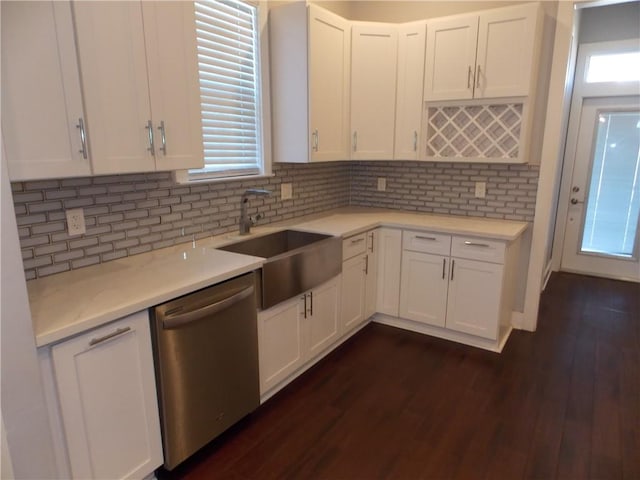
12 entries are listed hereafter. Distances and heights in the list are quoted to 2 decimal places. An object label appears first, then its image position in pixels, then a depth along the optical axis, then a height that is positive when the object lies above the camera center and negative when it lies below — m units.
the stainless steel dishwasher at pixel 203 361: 1.71 -0.92
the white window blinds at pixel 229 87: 2.49 +0.43
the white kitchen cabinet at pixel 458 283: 2.87 -0.92
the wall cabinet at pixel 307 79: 2.76 +0.52
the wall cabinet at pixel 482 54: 2.74 +0.69
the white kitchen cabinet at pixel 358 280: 2.94 -0.93
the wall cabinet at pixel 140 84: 1.61 +0.29
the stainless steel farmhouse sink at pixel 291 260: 2.22 -0.63
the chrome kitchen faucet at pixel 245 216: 2.65 -0.40
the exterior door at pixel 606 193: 4.26 -0.40
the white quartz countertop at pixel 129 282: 1.44 -0.55
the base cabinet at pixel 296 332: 2.30 -1.06
